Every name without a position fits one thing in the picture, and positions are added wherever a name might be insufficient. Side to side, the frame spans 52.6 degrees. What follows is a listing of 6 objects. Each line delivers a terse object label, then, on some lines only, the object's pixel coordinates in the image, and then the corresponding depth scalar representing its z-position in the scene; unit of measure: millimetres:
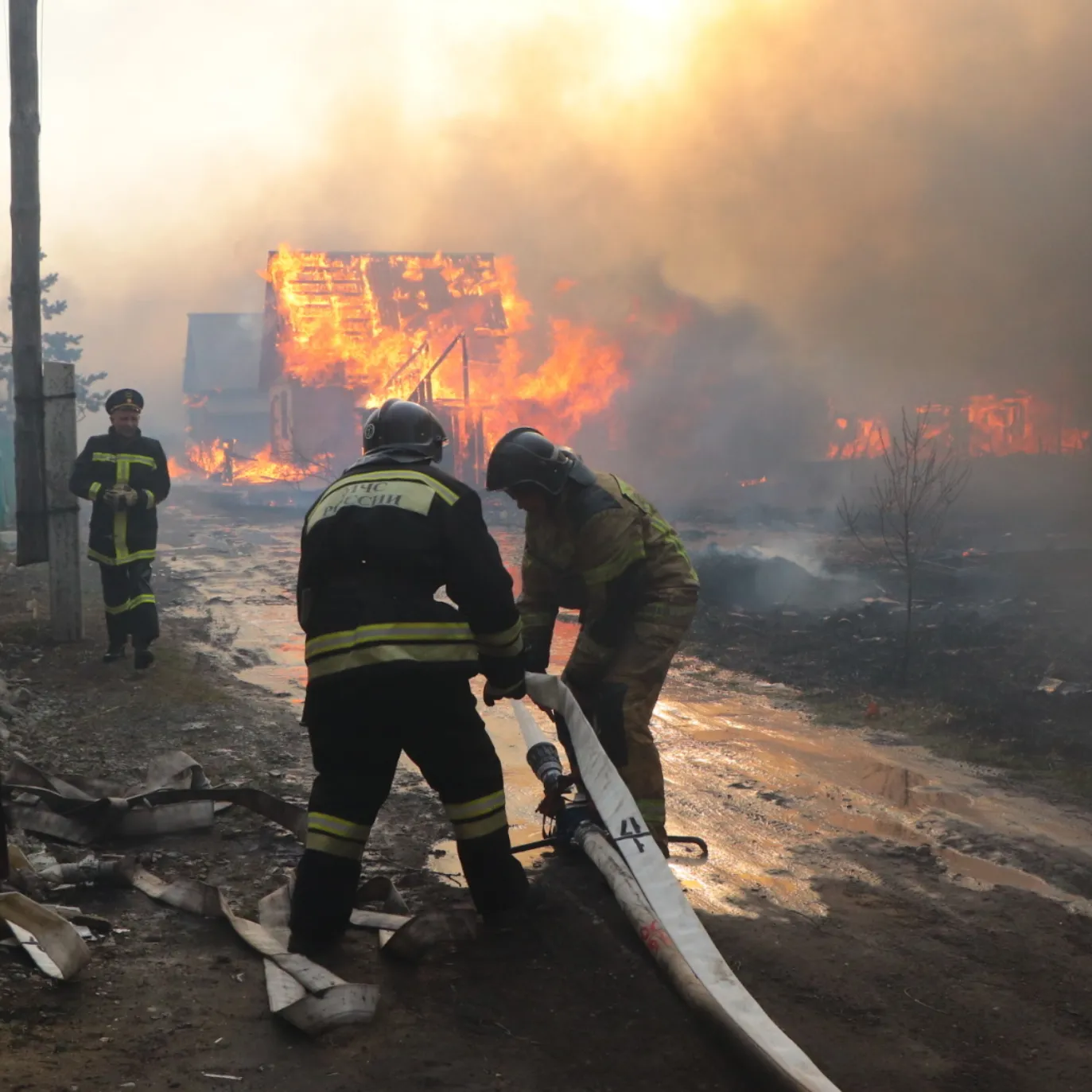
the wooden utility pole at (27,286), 8875
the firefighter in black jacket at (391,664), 3480
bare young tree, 8969
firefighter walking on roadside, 7961
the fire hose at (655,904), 2795
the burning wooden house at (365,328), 31094
